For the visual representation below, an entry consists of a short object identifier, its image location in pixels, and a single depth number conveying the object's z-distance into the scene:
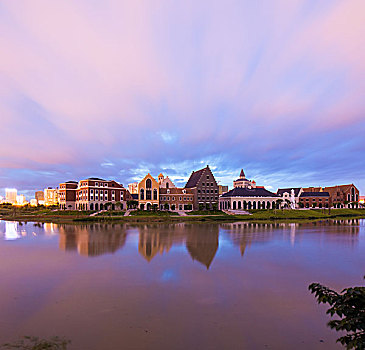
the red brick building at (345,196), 106.81
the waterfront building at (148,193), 77.81
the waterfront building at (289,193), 104.17
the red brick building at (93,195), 77.41
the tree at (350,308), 4.79
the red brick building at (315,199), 105.50
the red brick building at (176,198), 81.06
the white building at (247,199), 85.25
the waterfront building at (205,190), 80.94
